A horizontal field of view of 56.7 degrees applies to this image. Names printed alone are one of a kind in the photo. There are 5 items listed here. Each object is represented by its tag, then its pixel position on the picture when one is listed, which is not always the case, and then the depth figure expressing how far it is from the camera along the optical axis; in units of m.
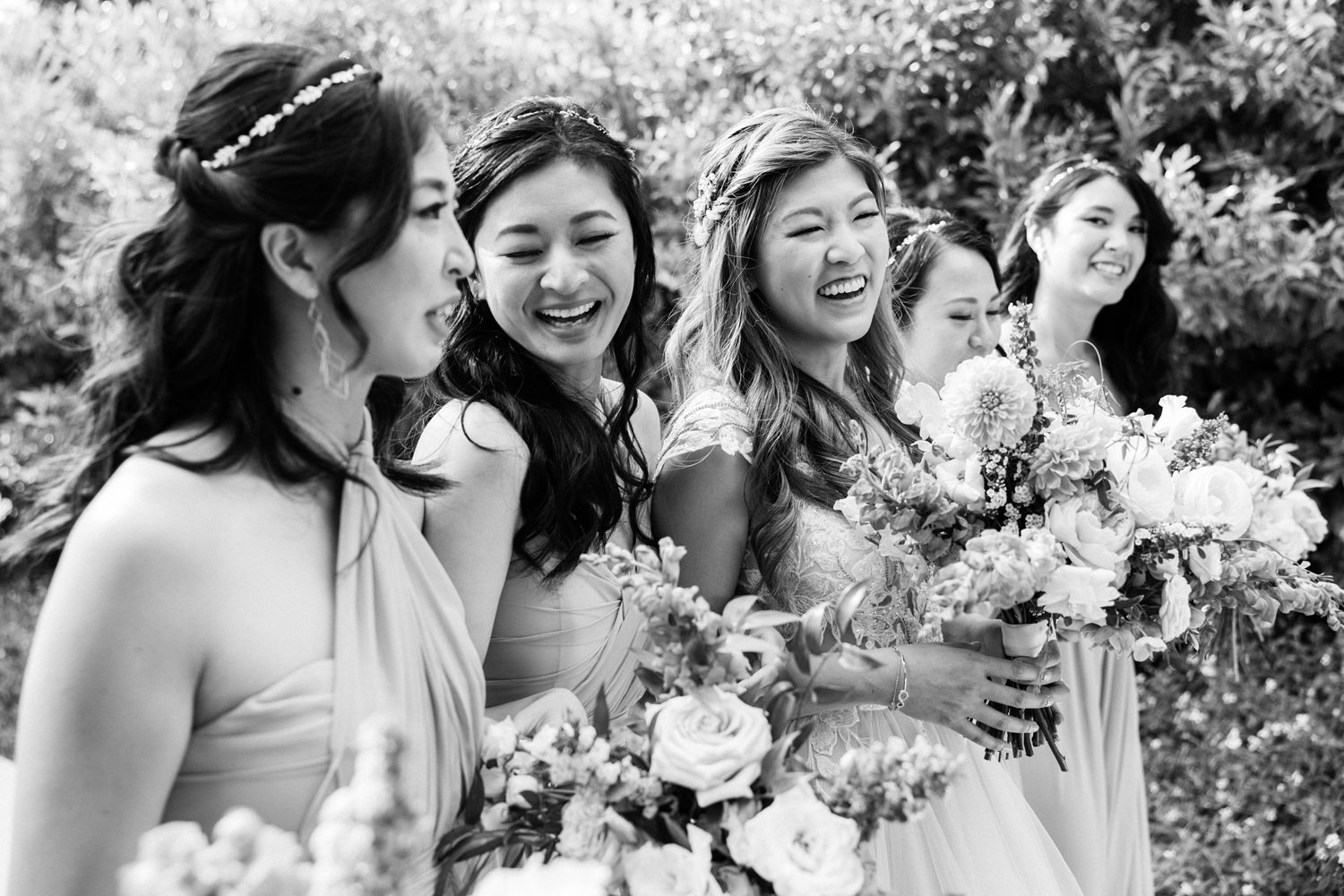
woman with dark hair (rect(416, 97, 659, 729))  2.54
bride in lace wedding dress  2.75
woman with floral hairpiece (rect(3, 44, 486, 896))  1.62
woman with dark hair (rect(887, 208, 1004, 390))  4.02
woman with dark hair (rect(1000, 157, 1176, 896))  3.76
